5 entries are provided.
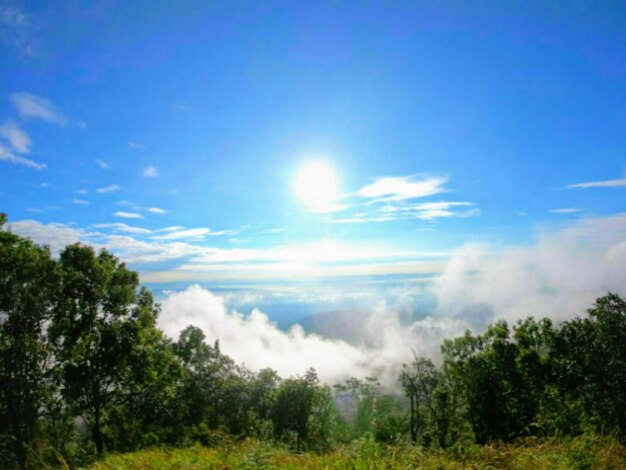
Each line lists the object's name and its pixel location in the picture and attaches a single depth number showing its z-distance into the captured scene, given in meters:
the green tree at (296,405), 36.75
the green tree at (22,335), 14.71
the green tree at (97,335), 17.09
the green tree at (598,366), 21.98
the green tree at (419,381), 43.78
